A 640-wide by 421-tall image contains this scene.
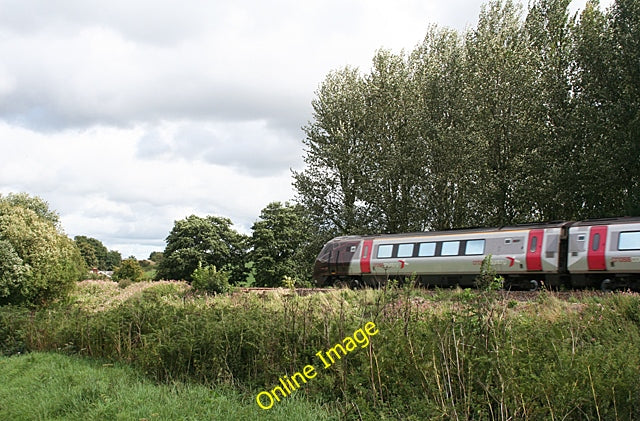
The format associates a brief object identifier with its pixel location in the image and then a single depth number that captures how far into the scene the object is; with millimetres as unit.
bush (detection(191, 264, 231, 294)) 17650
